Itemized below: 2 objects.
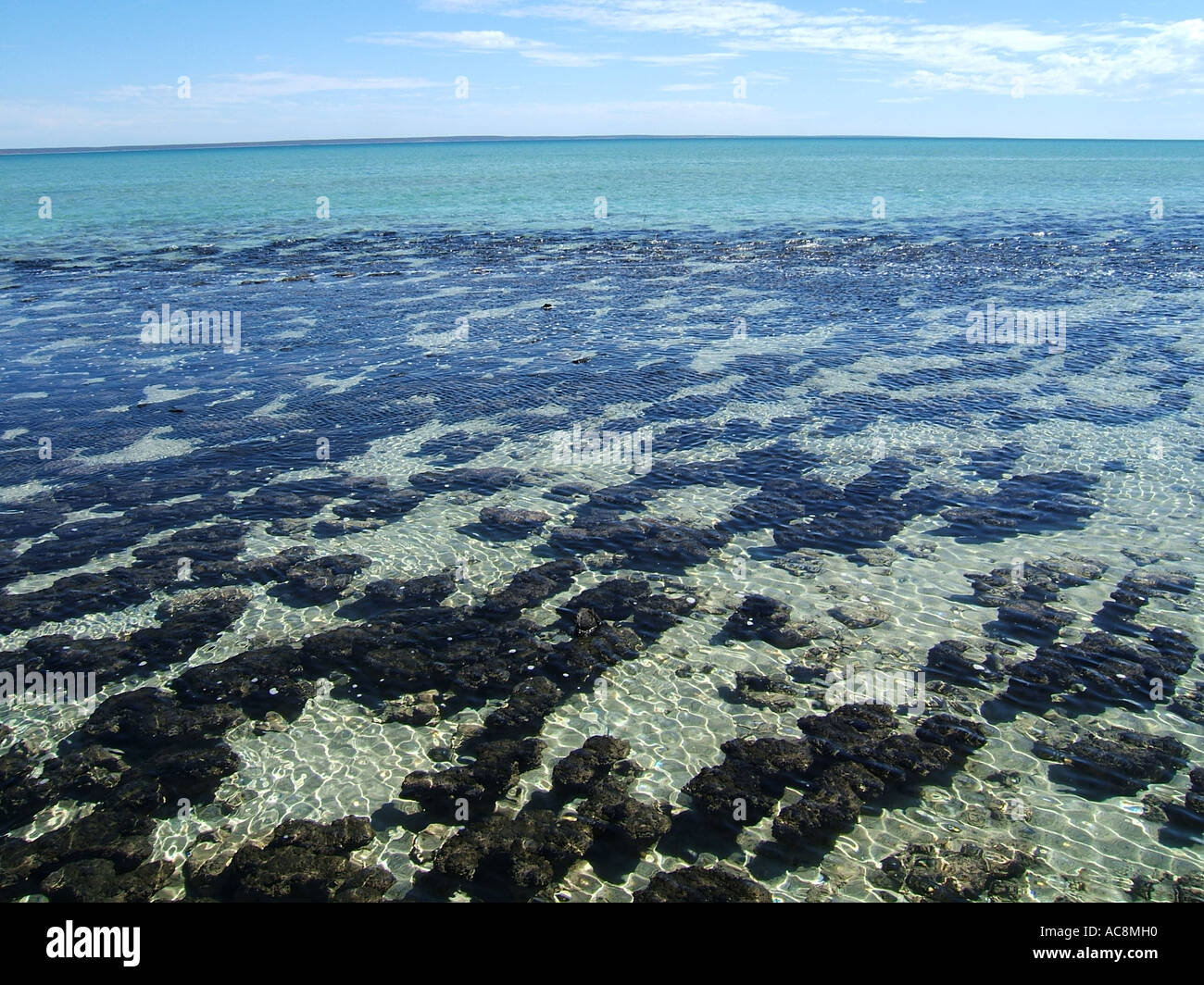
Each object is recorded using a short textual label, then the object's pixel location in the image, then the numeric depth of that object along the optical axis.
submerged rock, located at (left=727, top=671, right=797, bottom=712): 13.05
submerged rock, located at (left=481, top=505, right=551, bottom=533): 18.98
